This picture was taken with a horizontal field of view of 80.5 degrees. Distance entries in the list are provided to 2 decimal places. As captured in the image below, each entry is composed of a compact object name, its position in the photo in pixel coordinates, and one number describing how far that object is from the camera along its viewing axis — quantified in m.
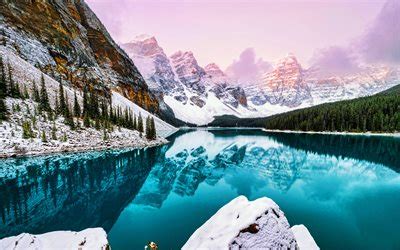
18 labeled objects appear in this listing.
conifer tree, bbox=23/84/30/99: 63.42
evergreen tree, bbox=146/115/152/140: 83.50
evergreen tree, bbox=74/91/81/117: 72.12
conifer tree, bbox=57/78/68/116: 67.22
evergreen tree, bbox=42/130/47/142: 52.21
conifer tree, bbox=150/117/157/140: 84.41
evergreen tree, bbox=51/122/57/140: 54.78
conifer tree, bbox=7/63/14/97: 60.09
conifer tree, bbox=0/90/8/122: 51.31
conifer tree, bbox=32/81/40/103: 65.60
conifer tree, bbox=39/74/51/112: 64.38
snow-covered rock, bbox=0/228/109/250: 10.36
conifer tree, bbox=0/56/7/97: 58.00
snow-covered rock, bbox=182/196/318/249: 8.54
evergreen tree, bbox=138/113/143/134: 86.44
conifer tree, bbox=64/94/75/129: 62.81
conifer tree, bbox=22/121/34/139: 50.19
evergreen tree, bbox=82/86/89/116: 77.88
